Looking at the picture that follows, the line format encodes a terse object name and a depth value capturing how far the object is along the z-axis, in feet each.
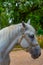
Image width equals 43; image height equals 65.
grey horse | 14.32
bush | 46.04
